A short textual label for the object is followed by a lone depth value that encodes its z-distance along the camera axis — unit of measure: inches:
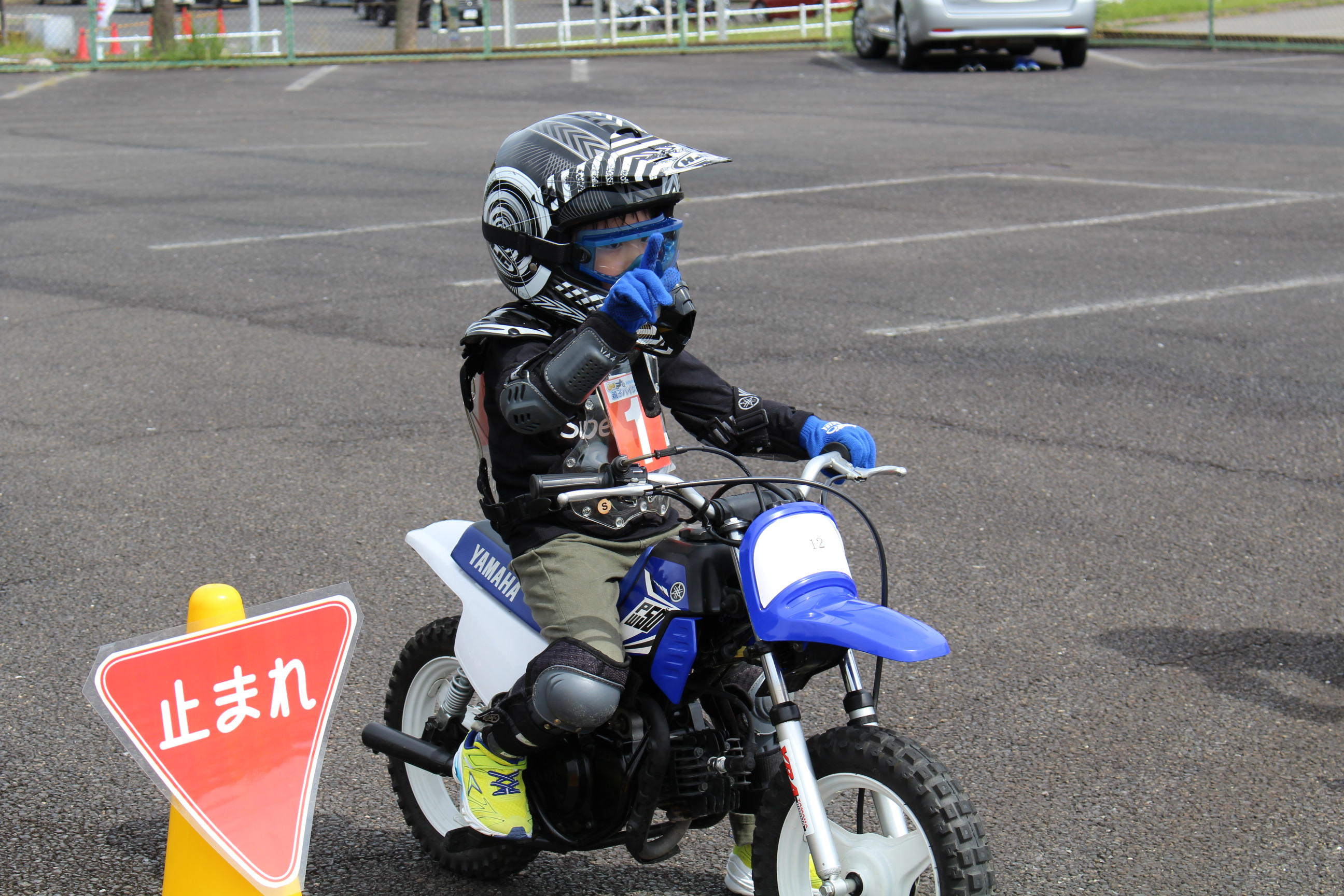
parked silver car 803.4
